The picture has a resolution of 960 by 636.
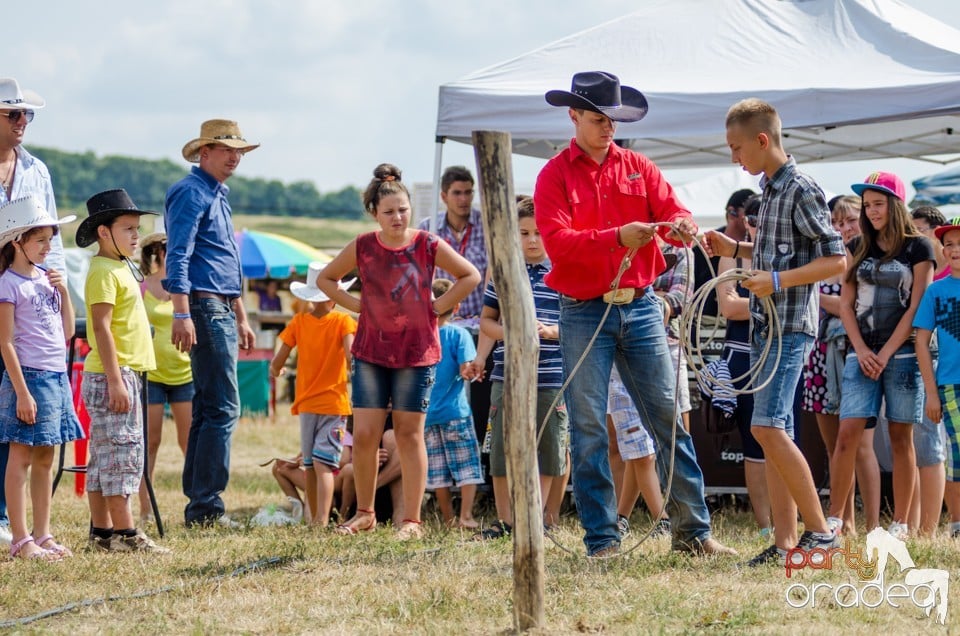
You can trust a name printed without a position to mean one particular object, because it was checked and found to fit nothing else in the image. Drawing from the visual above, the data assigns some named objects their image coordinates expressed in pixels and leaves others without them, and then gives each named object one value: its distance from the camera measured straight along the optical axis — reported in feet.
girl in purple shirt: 33.42
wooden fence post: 24.58
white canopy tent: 45.70
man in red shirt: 30.42
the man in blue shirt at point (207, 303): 39.04
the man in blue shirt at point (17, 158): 36.94
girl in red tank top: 37.13
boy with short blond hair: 29.33
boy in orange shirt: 43.55
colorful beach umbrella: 133.29
